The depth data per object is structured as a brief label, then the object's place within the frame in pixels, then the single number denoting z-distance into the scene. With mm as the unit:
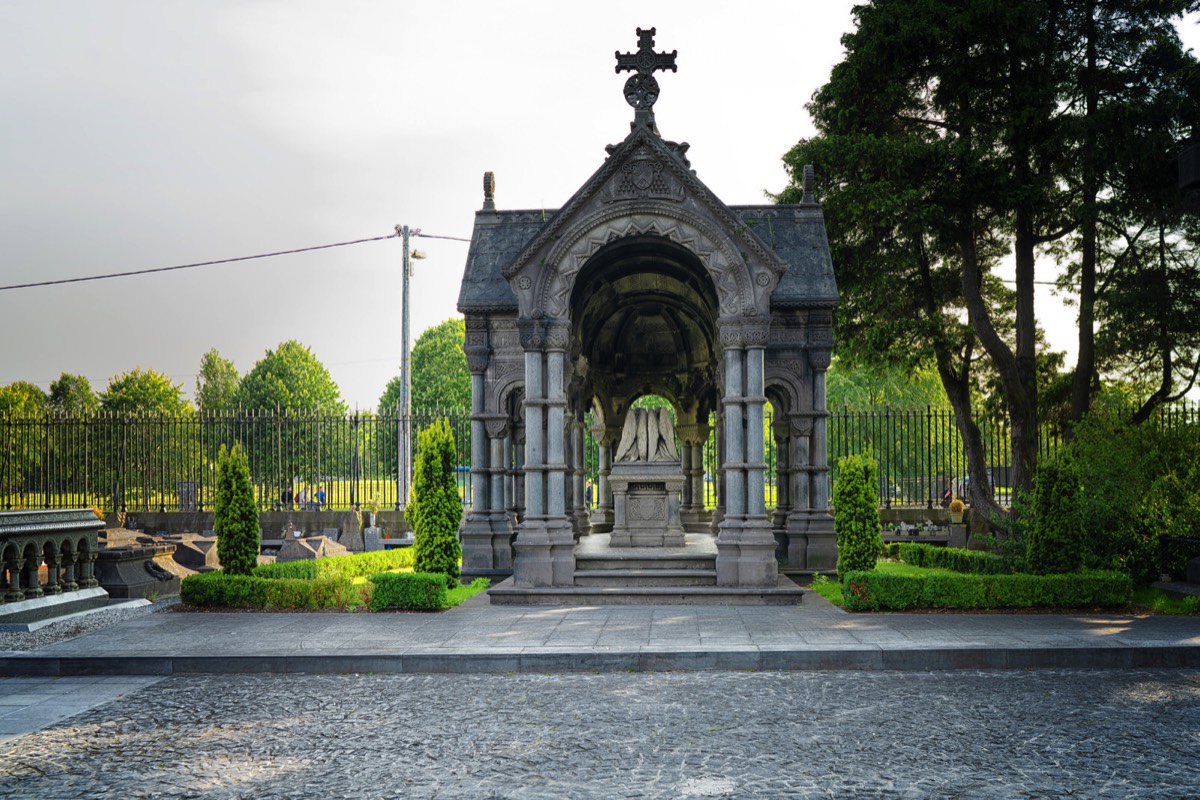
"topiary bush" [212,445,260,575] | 15438
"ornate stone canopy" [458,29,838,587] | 15836
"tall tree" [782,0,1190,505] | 22375
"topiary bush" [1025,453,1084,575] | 14336
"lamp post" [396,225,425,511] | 29016
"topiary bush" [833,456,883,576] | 15219
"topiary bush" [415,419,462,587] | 15562
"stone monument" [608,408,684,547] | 18219
